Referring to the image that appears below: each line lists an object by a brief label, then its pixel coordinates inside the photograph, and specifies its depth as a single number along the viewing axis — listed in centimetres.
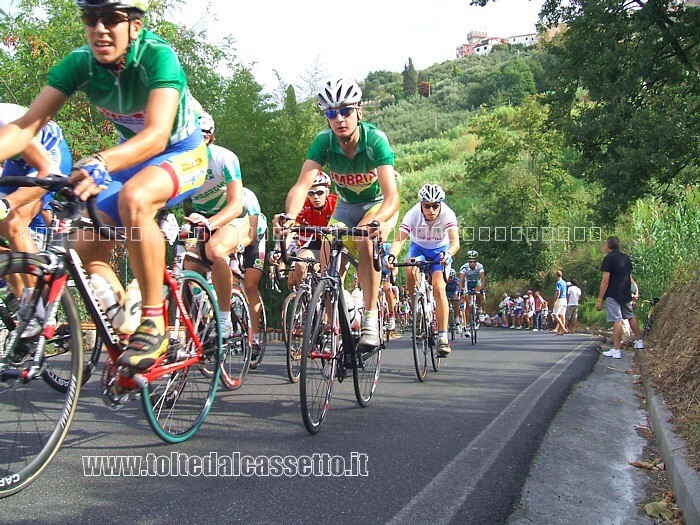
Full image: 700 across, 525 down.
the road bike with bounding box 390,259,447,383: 777
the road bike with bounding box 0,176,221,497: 305
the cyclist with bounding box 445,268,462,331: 1486
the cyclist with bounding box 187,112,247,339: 615
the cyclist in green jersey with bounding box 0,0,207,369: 351
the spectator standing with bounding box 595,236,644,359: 1302
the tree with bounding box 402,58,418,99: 17312
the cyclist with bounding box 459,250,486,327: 1734
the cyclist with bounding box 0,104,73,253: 453
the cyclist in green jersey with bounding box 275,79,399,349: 581
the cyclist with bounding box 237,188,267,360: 808
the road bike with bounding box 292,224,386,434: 476
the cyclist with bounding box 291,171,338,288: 879
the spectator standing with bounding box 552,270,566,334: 2489
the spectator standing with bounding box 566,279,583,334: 2485
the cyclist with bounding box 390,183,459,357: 887
